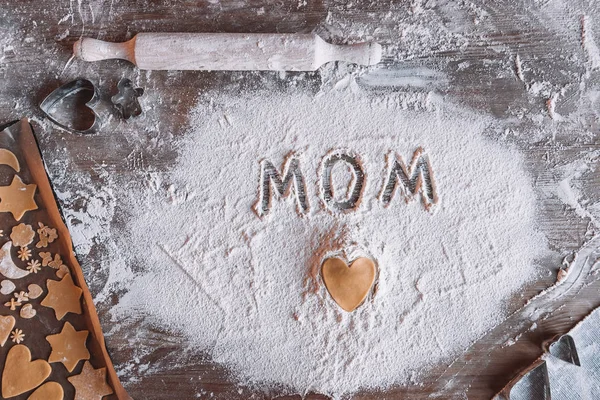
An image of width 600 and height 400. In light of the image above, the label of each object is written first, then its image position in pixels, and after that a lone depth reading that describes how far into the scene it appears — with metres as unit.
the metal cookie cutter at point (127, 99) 0.81
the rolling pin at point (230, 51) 0.77
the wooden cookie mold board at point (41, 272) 0.83
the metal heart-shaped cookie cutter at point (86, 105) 0.81
